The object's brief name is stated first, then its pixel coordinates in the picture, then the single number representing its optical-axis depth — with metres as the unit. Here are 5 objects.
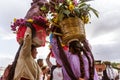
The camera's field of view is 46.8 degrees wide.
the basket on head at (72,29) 1.94
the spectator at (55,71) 2.60
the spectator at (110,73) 3.69
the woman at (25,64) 1.73
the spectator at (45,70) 3.21
